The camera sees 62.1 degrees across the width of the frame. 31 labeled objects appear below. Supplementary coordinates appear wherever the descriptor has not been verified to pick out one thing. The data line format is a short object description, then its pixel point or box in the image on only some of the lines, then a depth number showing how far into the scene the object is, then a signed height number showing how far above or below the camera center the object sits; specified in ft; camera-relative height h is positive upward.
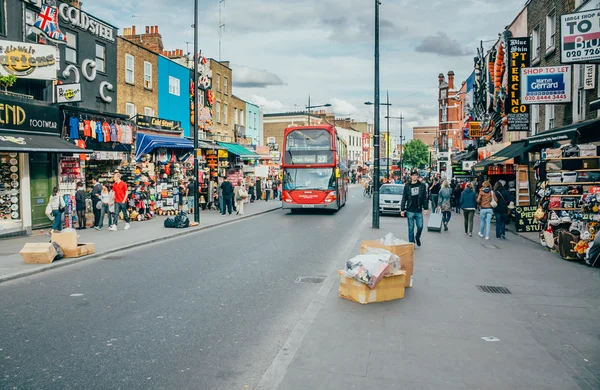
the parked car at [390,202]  80.43 -3.95
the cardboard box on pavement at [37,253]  36.06 -5.51
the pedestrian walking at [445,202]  63.31 -3.13
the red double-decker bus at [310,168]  79.82 +1.57
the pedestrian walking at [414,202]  42.06 -2.11
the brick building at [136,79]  75.10 +15.74
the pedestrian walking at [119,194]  58.23 -1.92
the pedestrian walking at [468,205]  55.36 -3.06
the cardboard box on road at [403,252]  27.17 -4.09
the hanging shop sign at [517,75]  71.41 +14.91
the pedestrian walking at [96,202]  59.82 -2.93
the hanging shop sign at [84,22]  62.23 +20.67
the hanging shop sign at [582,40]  36.17 +10.08
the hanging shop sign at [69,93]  57.47 +9.78
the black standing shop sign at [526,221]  57.62 -5.02
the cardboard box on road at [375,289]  24.30 -5.55
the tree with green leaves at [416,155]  349.20 +15.83
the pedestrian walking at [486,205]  52.34 -2.88
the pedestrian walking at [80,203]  57.62 -2.94
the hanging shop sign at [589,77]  51.36 +10.44
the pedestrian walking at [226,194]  81.15 -2.77
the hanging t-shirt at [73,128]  60.18 +6.06
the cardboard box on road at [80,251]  39.22 -5.84
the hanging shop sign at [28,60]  50.31 +12.18
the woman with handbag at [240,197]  80.38 -3.12
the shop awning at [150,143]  73.77 +5.18
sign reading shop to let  55.98 +10.53
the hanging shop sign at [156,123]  75.02 +8.75
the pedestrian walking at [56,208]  51.96 -3.20
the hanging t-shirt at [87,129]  61.86 +6.09
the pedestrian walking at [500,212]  52.70 -3.68
